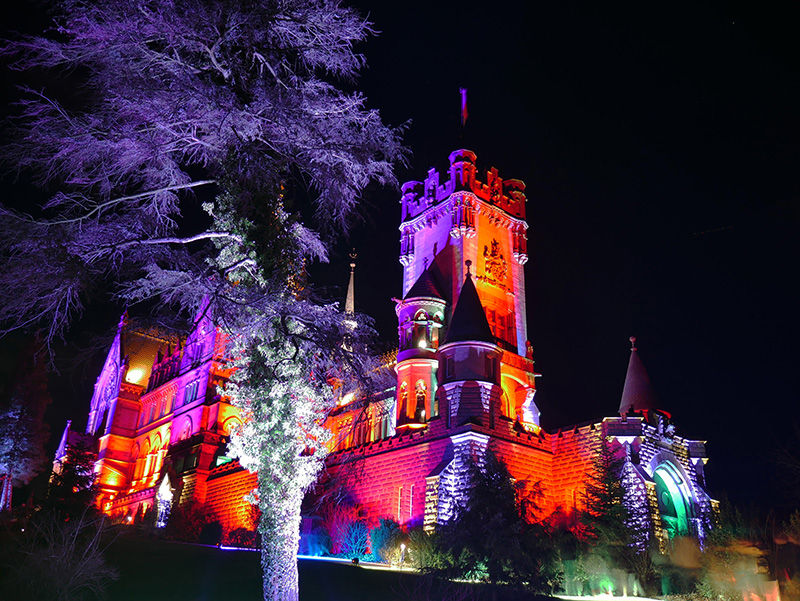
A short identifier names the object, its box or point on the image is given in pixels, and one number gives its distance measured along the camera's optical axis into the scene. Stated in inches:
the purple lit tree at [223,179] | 446.0
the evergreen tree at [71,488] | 943.0
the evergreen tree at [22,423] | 1541.6
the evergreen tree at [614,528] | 775.7
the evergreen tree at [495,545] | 659.4
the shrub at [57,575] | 534.0
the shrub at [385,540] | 872.3
